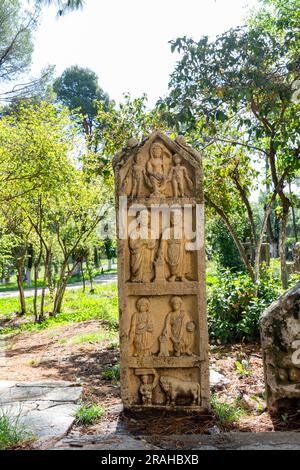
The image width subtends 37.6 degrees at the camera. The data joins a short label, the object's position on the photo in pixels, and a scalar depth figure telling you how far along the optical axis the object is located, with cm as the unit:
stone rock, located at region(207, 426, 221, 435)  385
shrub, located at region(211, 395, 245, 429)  402
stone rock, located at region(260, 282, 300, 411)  409
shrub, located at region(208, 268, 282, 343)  698
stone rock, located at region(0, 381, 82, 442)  382
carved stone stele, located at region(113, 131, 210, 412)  428
